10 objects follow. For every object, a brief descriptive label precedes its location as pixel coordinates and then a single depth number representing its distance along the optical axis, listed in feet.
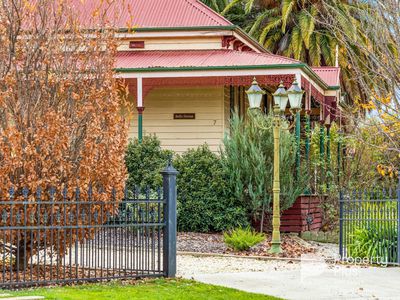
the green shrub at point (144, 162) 69.62
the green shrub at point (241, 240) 59.21
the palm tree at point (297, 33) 119.14
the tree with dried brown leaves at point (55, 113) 39.27
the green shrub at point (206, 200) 69.05
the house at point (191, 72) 74.38
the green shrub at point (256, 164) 68.08
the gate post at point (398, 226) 52.19
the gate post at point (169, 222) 42.78
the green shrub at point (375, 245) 52.90
